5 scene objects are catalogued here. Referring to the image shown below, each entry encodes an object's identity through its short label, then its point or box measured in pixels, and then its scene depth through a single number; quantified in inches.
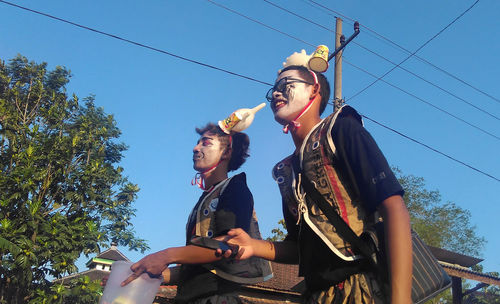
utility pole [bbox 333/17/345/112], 372.5
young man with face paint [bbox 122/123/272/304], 116.0
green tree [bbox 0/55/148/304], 410.6
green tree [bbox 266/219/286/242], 790.1
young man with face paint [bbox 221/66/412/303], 64.2
